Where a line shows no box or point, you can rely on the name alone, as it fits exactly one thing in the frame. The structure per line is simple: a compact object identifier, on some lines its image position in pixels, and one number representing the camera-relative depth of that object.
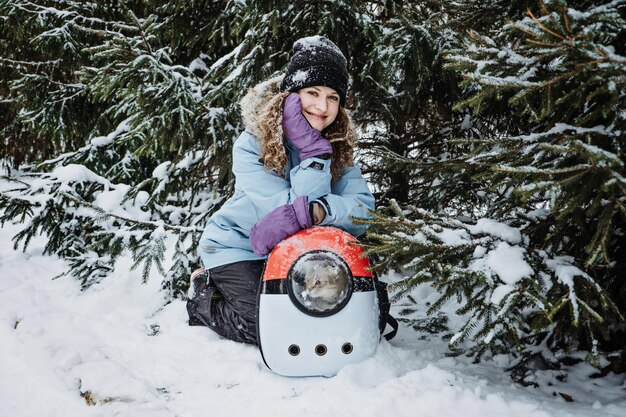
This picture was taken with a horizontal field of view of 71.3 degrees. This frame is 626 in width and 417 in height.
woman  2.64
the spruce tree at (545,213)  1.57
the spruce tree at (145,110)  3.80
